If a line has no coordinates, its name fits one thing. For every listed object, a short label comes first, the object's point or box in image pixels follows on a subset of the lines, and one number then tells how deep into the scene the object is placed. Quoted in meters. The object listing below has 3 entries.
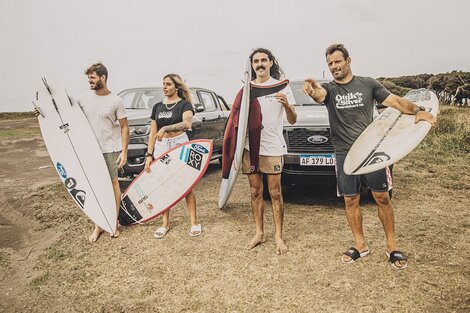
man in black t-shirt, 2.81
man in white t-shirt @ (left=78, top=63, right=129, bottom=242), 3.71
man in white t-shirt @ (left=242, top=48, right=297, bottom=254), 3.15
